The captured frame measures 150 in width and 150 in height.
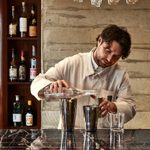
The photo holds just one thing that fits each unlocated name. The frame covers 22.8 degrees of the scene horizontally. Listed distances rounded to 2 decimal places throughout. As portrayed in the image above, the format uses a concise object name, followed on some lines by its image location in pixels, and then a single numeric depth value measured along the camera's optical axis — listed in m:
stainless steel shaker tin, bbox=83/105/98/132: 1.68
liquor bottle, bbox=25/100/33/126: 3.64
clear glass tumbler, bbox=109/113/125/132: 1.71
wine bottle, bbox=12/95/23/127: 3.63
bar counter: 1.47
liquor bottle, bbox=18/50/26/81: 3.64
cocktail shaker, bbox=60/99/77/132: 1.71
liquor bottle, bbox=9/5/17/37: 3.60
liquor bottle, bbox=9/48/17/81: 3.60
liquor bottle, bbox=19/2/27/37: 3.61
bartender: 2.13
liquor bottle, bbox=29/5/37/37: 3.62
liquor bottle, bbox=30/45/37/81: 3.62
